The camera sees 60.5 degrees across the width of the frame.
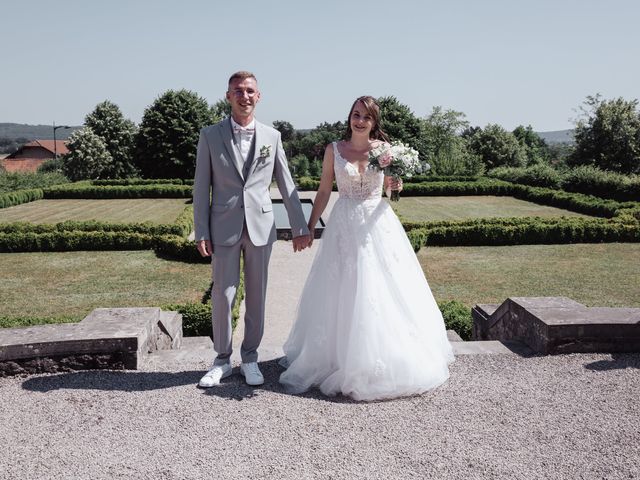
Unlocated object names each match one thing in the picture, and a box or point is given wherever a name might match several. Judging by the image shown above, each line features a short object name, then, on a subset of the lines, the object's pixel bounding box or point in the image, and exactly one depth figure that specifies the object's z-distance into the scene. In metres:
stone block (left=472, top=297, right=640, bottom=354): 4.66
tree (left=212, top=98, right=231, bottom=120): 67.20
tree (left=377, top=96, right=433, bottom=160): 45.53
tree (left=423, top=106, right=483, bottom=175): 38.06
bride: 4.01
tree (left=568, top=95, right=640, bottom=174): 37.59
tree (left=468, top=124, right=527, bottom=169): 66.62
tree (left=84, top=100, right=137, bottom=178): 50.75
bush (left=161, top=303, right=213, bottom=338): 7.48
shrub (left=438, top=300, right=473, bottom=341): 7.34
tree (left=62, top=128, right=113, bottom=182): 47.72
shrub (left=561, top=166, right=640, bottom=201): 24.38
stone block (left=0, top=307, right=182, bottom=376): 4.19
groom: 4.10
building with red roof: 87.62
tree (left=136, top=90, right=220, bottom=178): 41.72
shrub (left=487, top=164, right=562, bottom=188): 29.88
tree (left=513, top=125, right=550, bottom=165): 87.00
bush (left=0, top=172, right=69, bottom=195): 29.00
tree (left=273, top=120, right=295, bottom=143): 86.25
